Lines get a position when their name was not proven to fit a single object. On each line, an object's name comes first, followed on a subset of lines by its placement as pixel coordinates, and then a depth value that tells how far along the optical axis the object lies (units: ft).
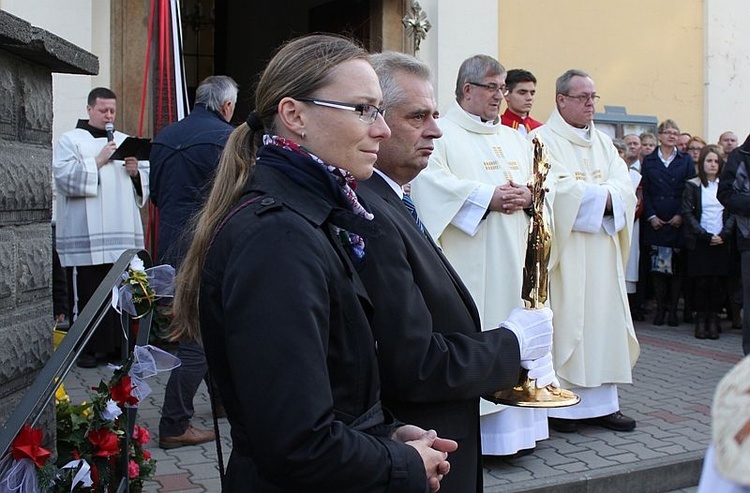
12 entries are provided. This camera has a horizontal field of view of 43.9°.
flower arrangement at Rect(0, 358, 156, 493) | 8.70
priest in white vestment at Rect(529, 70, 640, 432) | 18.88
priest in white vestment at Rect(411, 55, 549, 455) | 16.33
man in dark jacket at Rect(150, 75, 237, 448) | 17.17
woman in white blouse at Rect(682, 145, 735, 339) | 31.68
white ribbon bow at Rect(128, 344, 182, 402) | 10.64
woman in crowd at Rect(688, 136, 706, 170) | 34.86
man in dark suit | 7.35
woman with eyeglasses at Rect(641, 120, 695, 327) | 33.14
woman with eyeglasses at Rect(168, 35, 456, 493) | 5.93
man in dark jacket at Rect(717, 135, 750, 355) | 24.23
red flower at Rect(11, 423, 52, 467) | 7.64
